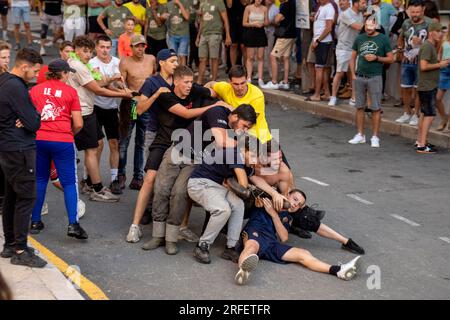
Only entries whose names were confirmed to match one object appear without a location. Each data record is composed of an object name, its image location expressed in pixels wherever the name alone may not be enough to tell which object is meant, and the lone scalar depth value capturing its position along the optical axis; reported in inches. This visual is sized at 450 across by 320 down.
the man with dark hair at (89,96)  341.1
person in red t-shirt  295.9
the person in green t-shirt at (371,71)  462.3
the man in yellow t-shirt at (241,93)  313.4
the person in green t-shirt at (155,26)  619.5
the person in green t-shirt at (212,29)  598.9
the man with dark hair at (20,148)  261.7
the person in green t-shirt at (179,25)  614.5
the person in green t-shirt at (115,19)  609.6
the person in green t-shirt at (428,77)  448.1
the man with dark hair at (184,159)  288.7
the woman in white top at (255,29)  589.6
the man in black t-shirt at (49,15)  784.9
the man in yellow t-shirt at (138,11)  619.2
